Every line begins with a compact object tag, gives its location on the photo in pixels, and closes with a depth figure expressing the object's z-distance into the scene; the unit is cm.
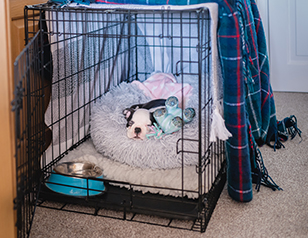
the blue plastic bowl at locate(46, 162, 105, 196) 169
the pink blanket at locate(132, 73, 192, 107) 231
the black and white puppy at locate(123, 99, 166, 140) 195
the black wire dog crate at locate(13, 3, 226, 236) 160
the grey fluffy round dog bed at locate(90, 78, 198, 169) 180
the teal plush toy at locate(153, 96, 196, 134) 195
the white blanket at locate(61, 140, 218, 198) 167
